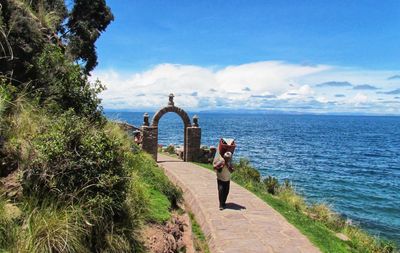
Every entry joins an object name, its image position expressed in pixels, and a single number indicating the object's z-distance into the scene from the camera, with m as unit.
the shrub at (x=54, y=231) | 4.84
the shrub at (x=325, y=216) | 13.03
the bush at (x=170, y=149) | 28.54
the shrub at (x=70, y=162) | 5.62
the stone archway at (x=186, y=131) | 21.94
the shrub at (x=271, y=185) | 17.20
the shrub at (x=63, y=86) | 9.32
